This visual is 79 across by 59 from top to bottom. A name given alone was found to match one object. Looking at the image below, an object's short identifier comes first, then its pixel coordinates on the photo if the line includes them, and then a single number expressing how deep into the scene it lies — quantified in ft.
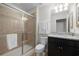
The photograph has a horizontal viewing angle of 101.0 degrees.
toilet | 4.60
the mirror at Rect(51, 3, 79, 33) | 4.43
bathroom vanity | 4.29
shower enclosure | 4.29
